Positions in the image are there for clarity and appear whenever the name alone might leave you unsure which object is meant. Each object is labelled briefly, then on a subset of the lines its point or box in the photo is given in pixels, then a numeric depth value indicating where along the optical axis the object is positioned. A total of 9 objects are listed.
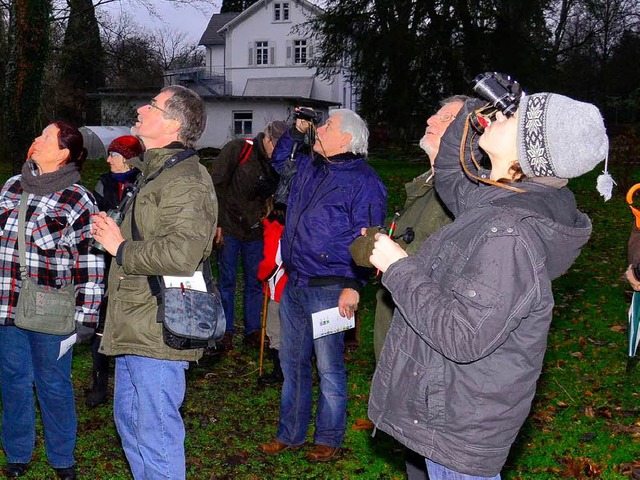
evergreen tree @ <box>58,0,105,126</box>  24.10
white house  49.88
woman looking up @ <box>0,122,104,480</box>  4.42
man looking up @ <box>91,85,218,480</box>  3.73
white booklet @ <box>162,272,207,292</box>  3.78
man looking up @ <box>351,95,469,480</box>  4.16
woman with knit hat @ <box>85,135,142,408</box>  6.22
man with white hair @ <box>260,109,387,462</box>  5.00
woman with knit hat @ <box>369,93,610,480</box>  2.49
